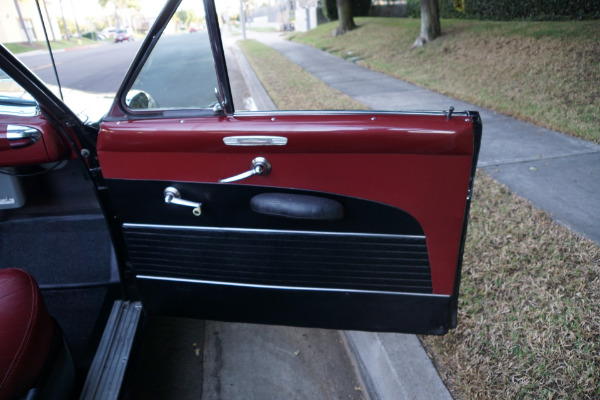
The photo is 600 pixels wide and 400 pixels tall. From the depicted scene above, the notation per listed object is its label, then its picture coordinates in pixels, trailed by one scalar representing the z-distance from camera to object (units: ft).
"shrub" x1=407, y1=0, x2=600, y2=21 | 32.48
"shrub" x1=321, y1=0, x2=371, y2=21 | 71.36
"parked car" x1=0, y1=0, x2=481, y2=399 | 5.48
